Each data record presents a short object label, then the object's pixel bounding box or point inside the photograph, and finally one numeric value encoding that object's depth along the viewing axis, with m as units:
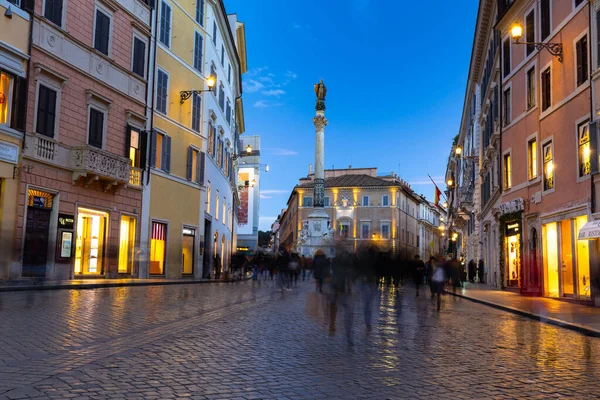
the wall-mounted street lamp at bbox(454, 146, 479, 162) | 43.28
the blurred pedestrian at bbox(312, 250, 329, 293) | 15.34
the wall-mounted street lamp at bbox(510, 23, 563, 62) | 22.48
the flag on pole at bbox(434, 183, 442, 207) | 60.08
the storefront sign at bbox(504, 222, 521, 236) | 27.78
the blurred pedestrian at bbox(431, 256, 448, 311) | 18.03
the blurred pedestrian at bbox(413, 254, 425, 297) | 25.53
